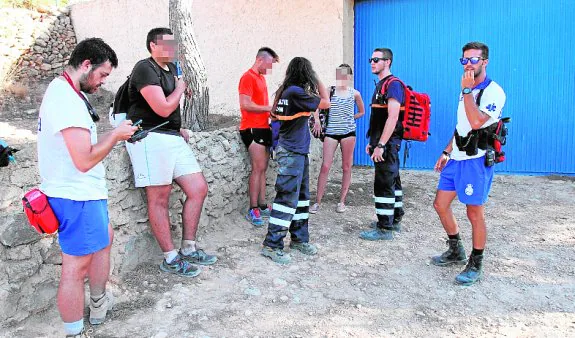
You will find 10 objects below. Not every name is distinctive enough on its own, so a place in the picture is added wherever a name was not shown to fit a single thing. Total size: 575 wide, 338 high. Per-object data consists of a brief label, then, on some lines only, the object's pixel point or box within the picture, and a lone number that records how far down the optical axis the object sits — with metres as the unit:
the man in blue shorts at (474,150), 3.89
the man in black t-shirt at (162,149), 3.91
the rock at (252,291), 3.95
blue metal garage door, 7.18
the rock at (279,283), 4.12
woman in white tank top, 5.93
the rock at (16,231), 3.32
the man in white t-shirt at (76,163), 2.84
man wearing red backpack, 4.88
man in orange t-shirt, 5.36
